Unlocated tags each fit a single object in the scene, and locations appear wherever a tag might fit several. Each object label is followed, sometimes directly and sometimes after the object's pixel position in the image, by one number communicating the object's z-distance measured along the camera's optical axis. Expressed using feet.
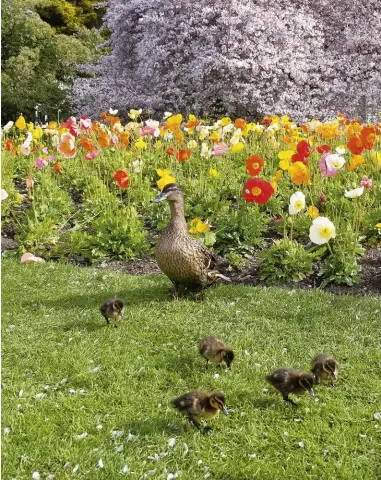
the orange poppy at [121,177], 17.87
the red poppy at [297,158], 17.01
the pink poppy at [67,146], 19.83
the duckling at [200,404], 9.76
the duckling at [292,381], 10.43
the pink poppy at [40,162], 20.78
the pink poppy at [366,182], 18.03
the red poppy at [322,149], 18.74
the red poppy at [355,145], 17.34
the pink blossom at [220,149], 20.92
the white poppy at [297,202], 16.21
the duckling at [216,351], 11.68
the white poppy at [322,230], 15.28
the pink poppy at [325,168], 16.80
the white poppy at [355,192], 16.11
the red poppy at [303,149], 17.03
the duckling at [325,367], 10.97
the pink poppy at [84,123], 23.24
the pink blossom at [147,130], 23.15
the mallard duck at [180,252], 15.17
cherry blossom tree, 42.86
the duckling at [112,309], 13.83
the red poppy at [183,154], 20.15
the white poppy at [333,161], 16.72
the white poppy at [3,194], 16.02
